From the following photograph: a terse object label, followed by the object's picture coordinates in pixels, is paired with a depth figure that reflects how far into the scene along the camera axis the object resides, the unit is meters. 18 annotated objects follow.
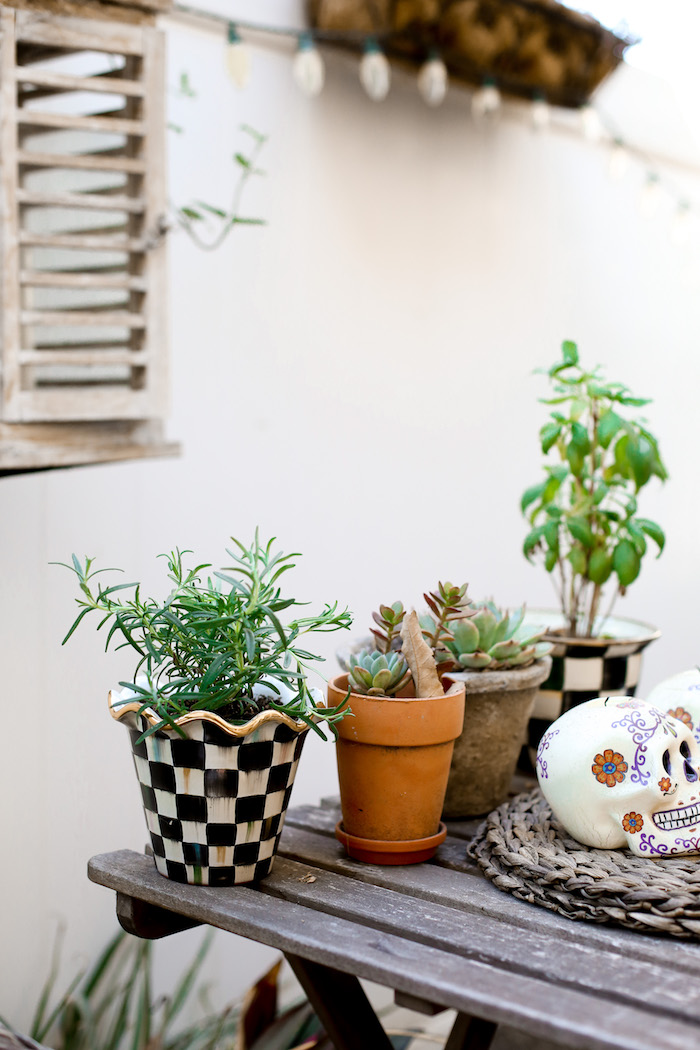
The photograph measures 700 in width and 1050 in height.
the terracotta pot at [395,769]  0.96
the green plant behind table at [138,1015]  1.57
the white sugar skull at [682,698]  1.02
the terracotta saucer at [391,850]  0.99
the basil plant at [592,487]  1.28
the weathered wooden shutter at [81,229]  1.14
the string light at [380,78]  1.67
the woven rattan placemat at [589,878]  0.85
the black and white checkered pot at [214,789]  0.87
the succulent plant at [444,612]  1.02
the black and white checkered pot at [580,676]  1.27
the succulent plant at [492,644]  1.12
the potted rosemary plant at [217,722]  0.87
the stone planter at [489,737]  1.10
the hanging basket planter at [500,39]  1.87
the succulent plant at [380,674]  0.99
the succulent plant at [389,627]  1.02
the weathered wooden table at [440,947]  0.70
